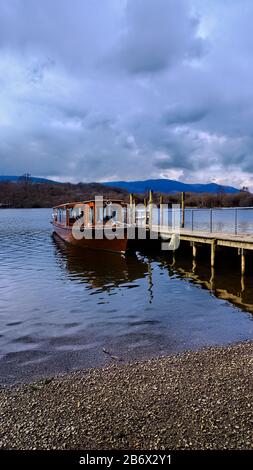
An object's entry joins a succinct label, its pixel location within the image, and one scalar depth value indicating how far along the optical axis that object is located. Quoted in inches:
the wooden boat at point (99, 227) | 844.0
